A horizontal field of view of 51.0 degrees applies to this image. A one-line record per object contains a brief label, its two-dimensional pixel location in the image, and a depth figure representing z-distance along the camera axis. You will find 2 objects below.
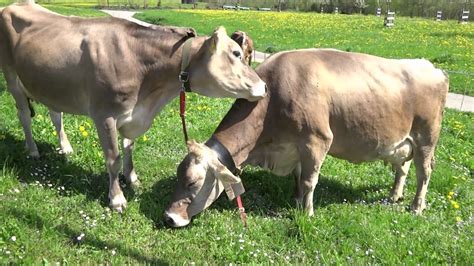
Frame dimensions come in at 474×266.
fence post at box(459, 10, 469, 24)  40.39
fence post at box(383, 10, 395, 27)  31.58
